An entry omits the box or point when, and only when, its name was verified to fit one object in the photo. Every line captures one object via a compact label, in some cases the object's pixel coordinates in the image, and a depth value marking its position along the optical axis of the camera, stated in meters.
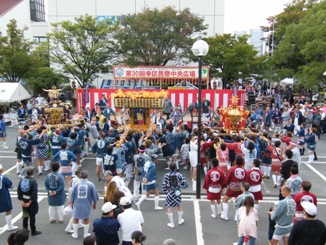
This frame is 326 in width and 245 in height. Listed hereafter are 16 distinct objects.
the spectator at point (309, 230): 5.14
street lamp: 9.09
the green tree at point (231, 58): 28.27
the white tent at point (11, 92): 21.92
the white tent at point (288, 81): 30.25
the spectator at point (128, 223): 5.77
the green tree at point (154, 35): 27.64
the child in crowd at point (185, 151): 11.89
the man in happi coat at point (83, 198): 7.11
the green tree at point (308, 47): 21.77
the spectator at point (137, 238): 4.86
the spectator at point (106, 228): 5.54
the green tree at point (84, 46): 27.19
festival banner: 26.58
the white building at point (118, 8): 35.88
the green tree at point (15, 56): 25.22
